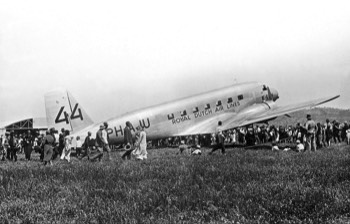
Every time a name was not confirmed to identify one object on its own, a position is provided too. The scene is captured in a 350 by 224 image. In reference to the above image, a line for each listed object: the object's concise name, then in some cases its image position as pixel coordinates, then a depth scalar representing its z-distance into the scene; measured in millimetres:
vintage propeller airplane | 30016
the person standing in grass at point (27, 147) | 27828
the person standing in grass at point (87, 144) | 24556
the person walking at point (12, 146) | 26650
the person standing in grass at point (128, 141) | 20406
